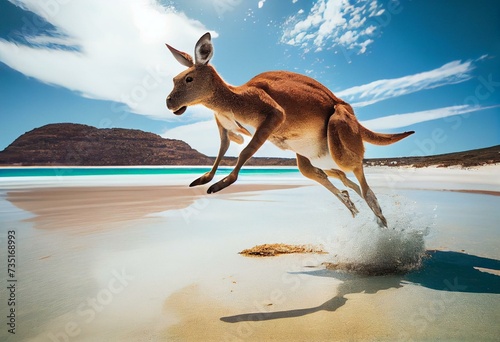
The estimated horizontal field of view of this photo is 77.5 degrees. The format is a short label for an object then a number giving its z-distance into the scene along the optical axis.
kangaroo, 3.04
